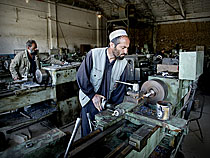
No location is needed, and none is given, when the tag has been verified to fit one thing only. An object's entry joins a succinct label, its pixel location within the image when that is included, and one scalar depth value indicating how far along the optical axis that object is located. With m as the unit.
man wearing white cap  1.38
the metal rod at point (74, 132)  0.60
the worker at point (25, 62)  2.75
